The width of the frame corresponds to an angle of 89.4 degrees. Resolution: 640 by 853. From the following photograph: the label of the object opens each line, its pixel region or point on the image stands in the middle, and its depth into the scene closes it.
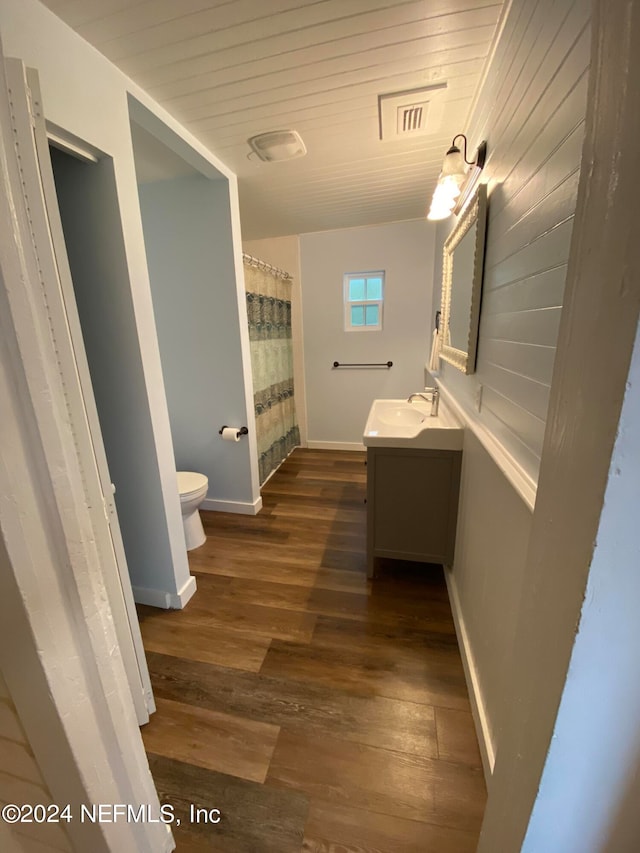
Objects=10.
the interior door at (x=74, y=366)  0.70
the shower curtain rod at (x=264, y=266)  2.40
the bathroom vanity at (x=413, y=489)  1.60
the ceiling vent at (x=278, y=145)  1.66
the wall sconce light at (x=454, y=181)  1.32
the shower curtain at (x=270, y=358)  2.61
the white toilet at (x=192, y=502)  1.97
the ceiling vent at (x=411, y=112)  1.39
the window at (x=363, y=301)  3.36
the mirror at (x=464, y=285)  1.26
